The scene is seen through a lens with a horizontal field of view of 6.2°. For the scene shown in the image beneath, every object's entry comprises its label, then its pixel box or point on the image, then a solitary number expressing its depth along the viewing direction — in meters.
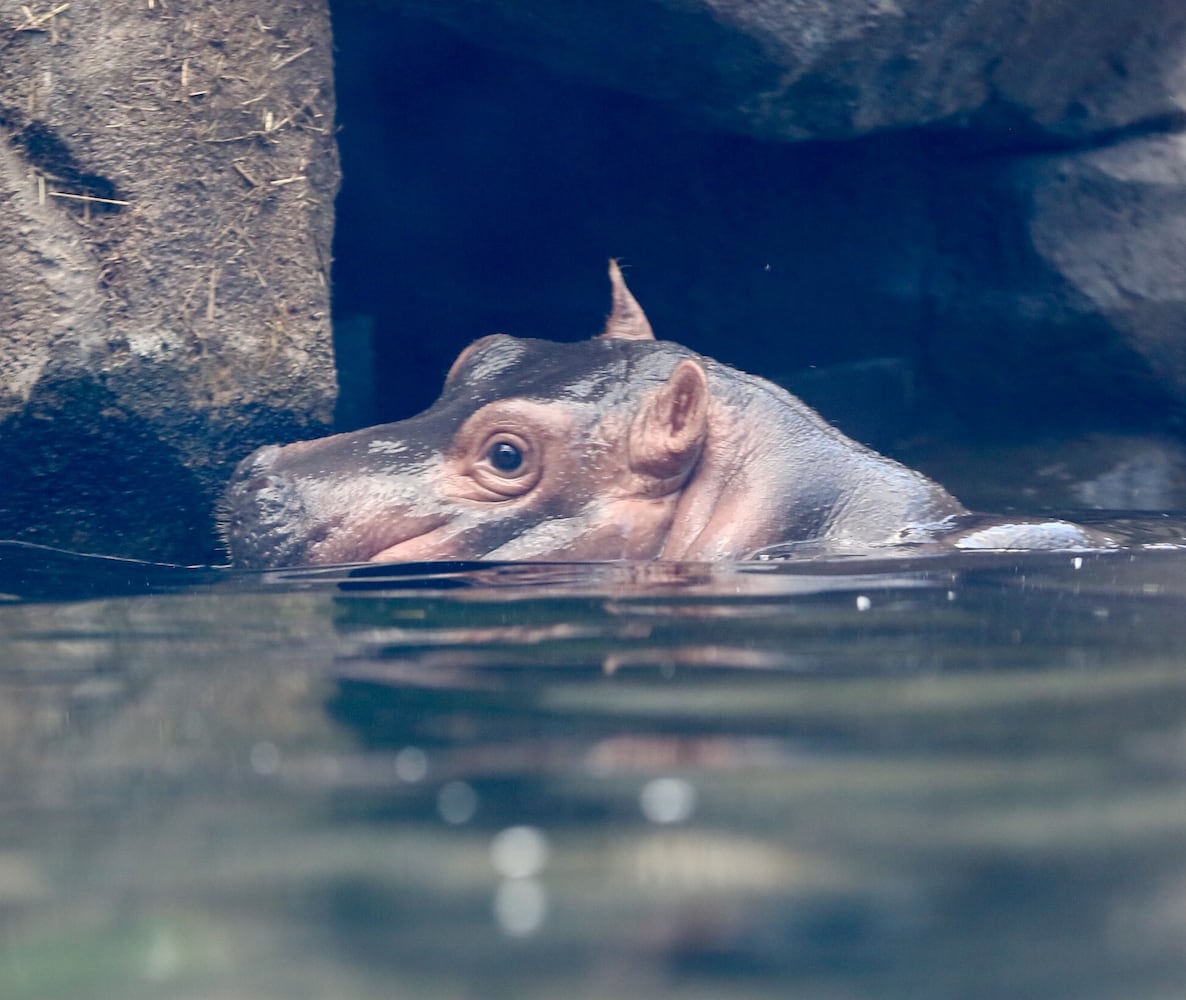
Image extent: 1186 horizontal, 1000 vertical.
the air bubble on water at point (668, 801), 4.55
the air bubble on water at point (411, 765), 5.09
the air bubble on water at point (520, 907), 3.79
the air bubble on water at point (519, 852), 4.15
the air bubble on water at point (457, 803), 4.63
